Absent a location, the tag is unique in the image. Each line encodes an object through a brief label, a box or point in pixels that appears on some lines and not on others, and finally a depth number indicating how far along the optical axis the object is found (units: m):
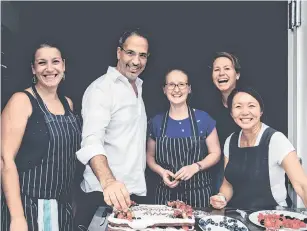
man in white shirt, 1.42
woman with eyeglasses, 1.45
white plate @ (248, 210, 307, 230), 1.37
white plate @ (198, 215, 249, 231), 1.29
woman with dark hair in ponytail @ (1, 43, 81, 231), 1.36
